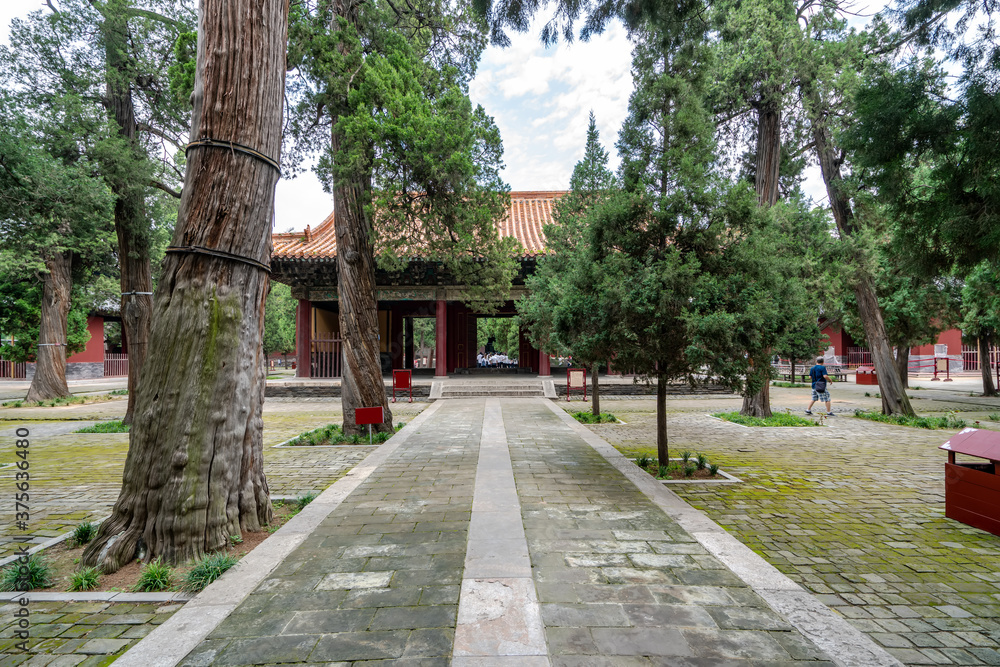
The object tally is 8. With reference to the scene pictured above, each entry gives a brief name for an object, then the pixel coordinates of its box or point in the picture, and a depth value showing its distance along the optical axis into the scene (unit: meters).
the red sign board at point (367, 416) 7.32
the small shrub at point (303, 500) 4.30
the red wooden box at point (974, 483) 3.65
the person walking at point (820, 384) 10.84
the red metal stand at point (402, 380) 13.45
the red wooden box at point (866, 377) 21.05
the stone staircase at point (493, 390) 14.67
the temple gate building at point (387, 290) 15.06
